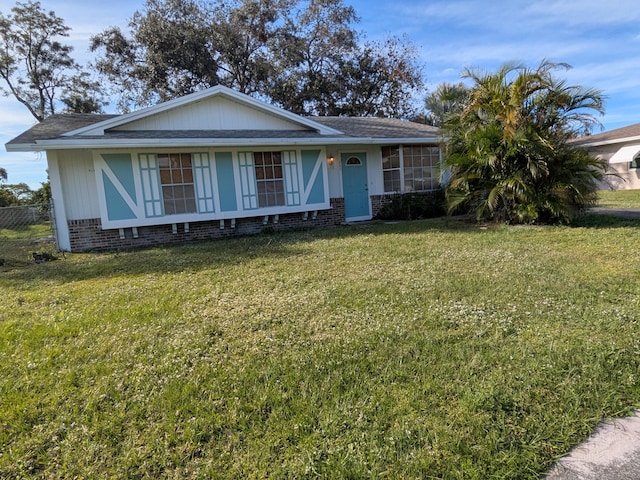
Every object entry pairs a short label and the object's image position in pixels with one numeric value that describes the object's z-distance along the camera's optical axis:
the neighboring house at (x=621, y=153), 18.52
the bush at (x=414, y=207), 11.79
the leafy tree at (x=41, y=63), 20.53
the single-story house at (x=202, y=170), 8.63
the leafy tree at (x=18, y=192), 20.62
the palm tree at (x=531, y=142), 8.19
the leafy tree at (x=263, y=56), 19.72
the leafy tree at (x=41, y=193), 21.55
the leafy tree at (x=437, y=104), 17.74
